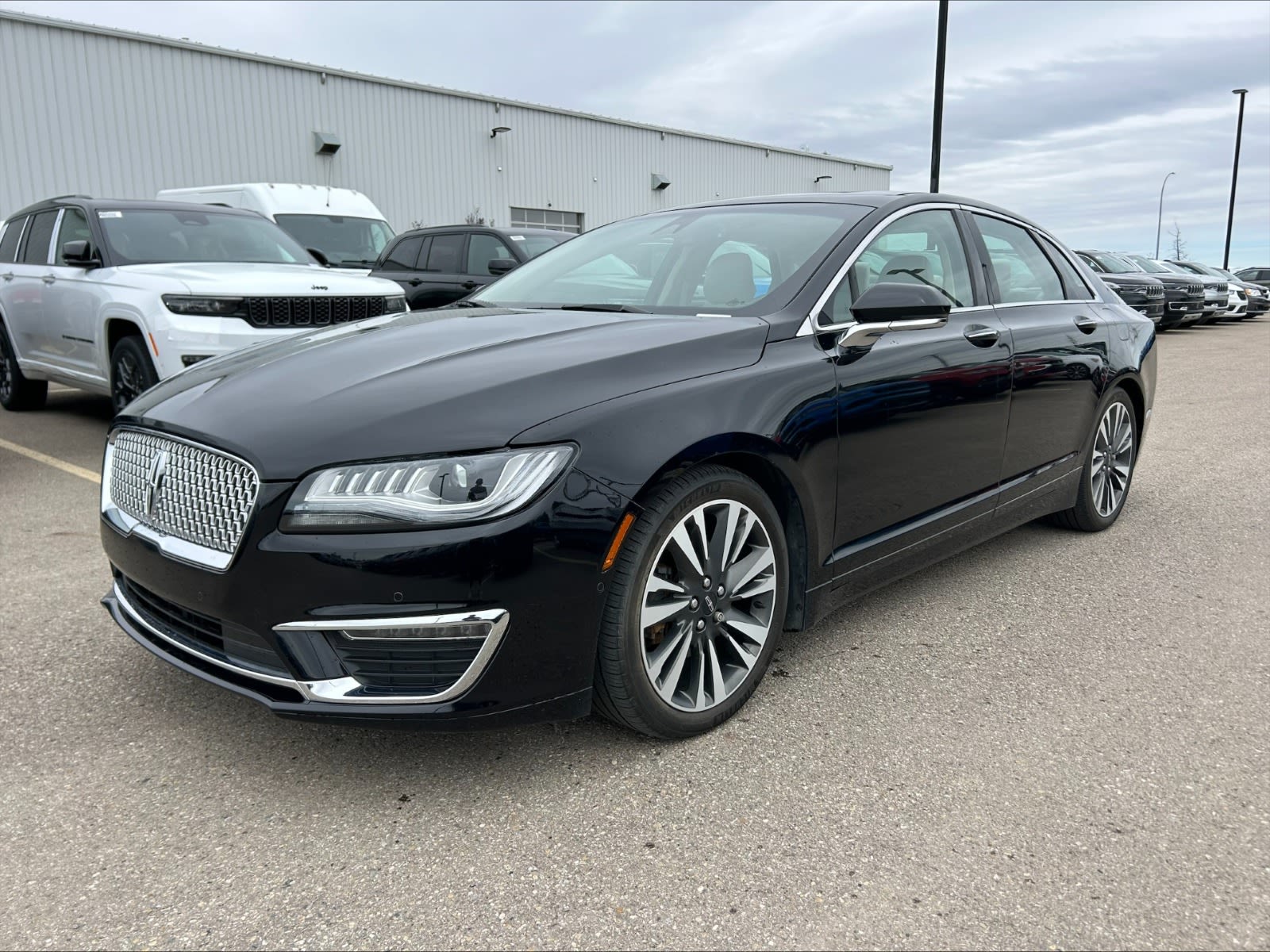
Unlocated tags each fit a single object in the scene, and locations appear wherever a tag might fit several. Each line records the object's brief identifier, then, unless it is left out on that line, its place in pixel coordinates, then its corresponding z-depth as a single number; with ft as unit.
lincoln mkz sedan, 7.44
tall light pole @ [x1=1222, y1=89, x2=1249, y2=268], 130.72
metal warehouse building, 55.47
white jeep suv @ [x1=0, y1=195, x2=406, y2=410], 20.39
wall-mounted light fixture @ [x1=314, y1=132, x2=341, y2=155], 67.15
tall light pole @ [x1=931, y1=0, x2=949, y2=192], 49.06
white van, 40.78
